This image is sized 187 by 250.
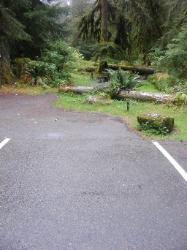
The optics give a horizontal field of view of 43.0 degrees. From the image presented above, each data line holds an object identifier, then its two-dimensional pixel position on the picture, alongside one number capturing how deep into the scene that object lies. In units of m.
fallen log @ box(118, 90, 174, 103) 9.14
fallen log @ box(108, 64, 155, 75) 15.97
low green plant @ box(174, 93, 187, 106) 8.66
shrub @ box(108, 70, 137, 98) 9.46
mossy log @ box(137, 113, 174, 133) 6.47
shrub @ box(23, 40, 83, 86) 11.82
